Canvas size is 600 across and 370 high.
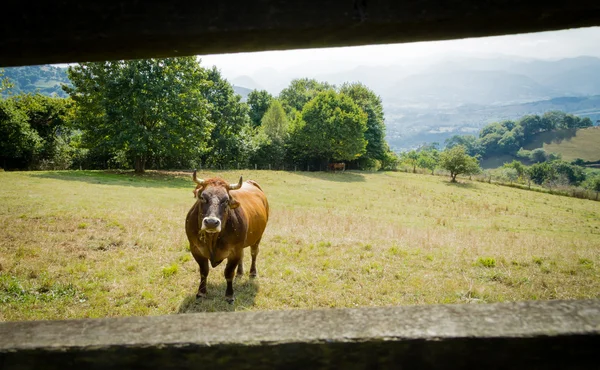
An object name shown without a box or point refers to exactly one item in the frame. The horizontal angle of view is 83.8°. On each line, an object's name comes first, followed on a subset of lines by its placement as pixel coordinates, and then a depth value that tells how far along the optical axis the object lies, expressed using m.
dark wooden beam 1.12
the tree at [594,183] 103.59
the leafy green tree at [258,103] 70.88
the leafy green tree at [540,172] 127.38
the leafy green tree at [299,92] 80.12
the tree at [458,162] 54.53
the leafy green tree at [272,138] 53.94
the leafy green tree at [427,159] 138.43
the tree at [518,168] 126.66
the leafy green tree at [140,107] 32.16
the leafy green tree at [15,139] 35.03
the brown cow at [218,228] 6.40
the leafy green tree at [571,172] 133.62
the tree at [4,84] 34.50
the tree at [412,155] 145.19
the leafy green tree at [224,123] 48.69
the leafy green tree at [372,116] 67.56
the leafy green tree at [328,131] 56.09
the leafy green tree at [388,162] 69.34
